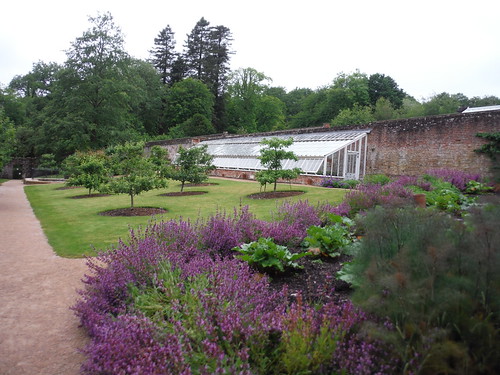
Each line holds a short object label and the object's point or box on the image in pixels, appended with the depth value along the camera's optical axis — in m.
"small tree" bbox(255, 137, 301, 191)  13.65
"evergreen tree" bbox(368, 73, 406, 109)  48.75
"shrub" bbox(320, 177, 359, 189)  15.37
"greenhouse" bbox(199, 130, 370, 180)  18.88
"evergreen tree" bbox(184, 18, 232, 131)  50.91
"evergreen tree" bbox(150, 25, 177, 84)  53.53
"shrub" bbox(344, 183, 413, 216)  7.31
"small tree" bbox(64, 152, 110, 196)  16.30
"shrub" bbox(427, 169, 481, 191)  11.14
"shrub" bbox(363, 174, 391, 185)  12.60
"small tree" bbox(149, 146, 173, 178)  14.66
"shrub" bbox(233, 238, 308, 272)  3.87
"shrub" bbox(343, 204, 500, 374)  1.75
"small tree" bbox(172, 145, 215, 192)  16.33
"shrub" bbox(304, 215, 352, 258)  4.49
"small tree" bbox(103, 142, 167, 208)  10.91
